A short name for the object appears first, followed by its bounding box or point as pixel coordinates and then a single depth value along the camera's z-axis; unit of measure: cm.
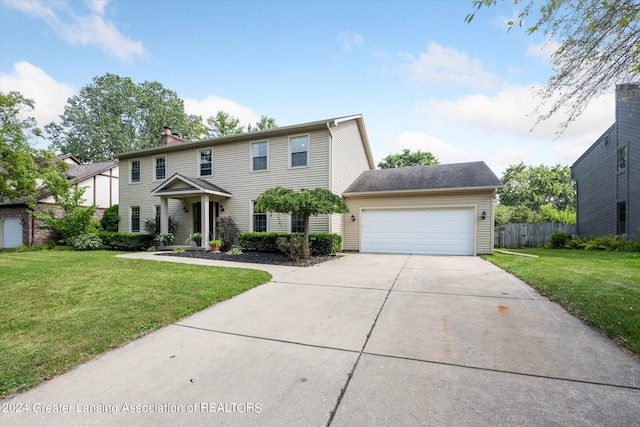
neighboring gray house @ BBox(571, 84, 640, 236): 1185
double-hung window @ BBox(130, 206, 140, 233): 1491
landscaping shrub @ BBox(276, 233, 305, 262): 902
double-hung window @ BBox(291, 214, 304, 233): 1175
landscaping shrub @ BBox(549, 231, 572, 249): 1385
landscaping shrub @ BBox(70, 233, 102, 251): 1325
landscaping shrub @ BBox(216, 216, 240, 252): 1201
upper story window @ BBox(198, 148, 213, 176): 1338
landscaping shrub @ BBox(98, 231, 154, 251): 1302
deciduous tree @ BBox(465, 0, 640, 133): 389
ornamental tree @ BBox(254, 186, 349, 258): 865
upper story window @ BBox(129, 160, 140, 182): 1503
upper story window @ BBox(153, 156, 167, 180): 1434
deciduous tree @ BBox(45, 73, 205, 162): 3019
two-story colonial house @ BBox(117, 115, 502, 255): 1102
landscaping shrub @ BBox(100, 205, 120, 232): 1533
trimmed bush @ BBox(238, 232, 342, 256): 1028
